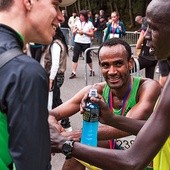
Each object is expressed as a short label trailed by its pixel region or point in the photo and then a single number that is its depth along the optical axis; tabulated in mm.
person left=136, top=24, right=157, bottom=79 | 8133
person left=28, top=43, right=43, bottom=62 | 6091
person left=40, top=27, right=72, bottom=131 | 5859
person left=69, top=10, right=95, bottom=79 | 11539
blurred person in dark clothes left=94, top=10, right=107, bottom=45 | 20922
